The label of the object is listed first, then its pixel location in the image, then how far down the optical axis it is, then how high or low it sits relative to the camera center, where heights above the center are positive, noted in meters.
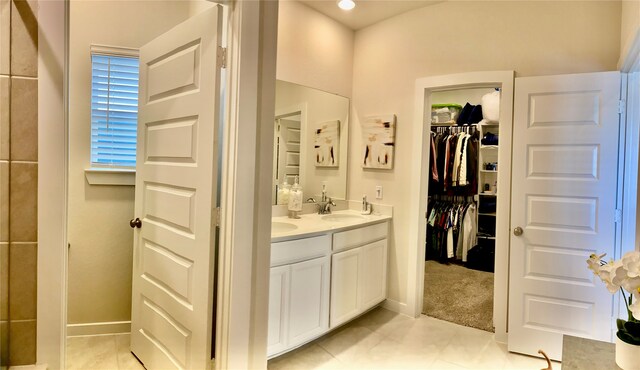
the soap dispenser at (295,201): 2.76 -0.20
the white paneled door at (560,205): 2.20 -0.14
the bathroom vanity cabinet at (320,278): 2.05 -0.70
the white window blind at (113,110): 2.31 +0.43
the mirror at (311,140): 2.77 +0.33
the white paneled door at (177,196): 1.50 -0.12
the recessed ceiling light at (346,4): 2.76 +1.44
